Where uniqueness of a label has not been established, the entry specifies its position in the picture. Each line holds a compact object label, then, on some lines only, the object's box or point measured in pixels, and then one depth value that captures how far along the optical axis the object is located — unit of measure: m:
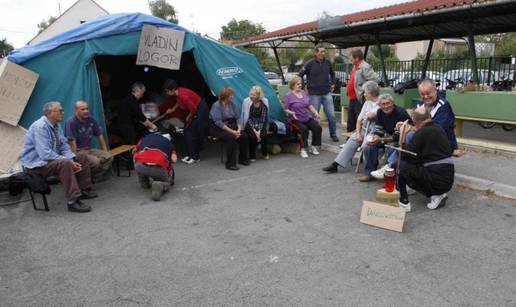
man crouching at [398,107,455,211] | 4.41
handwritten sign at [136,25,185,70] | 6.97
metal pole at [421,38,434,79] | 9.98
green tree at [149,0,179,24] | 66.06
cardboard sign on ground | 4.07
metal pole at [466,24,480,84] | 7.57
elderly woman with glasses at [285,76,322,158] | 7.45
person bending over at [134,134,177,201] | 5.42
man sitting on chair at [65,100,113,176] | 5.72
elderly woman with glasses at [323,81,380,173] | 5.93
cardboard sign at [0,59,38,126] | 5.87
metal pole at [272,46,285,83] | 12.42
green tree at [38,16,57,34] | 80.69
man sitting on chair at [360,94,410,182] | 5.39
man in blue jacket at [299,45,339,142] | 8.21
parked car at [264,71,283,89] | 26.91
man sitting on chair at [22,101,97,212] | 4.95
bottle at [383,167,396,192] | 4.56
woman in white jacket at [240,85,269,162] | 7.09
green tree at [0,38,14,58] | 61.33
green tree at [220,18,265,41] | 54.47
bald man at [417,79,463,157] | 4.89
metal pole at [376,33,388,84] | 9.98
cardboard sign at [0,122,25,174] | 5.84
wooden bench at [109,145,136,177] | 6.46
